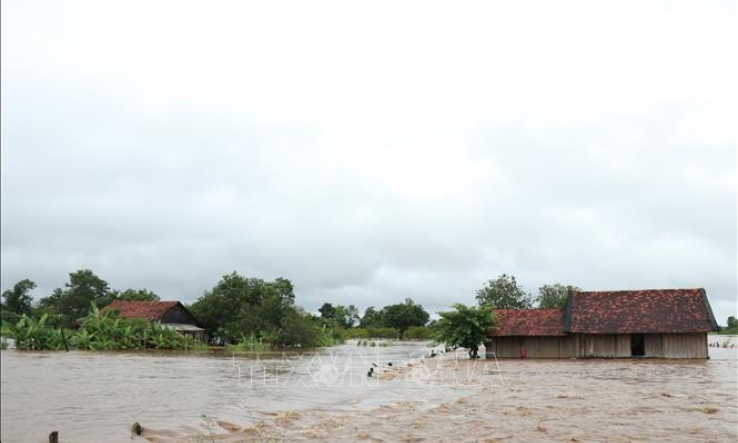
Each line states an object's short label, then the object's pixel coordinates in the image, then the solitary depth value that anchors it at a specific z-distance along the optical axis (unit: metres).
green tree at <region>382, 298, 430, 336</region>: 100.06
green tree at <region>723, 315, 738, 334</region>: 88.34
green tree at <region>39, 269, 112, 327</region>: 55.60
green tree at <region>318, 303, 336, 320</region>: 107.43
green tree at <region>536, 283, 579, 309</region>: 70.19
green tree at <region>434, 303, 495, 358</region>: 33.66
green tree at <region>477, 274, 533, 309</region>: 58.88
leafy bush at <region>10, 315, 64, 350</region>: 37.72
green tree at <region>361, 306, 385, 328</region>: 104.24
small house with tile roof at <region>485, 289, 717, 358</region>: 31.94
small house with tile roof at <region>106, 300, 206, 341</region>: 50.12
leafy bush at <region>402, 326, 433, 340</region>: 94.94
